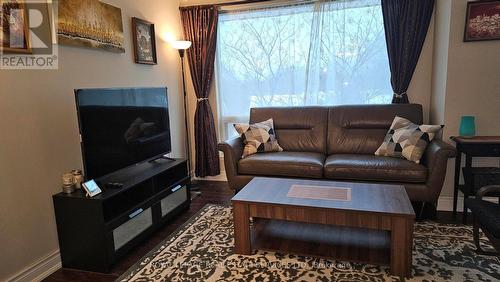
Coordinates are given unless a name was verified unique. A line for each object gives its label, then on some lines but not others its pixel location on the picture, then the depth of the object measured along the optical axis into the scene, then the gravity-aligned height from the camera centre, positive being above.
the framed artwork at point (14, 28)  1.91 +0.48
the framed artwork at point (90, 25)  2.32 +0.64
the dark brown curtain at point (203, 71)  3.91 +0.38
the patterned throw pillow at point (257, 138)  3.38 -0.43
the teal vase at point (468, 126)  2.70 -0.28
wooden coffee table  1.92 -0.77
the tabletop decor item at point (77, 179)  2.24 -0.53
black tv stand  2.12 -0.84
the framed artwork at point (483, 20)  2.69 +0.63
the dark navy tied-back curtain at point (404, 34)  3.24 +0.64
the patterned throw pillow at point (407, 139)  2.82 -0.41
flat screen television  2.18 -0.19
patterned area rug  1.98 -1.13
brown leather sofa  2.67 -0.57
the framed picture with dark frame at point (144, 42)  3.17 +0.64
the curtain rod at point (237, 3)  3.76 +1.18
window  3.52 +0.49
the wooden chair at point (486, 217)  1.74 -0.73
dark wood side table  2.55 -0.47
